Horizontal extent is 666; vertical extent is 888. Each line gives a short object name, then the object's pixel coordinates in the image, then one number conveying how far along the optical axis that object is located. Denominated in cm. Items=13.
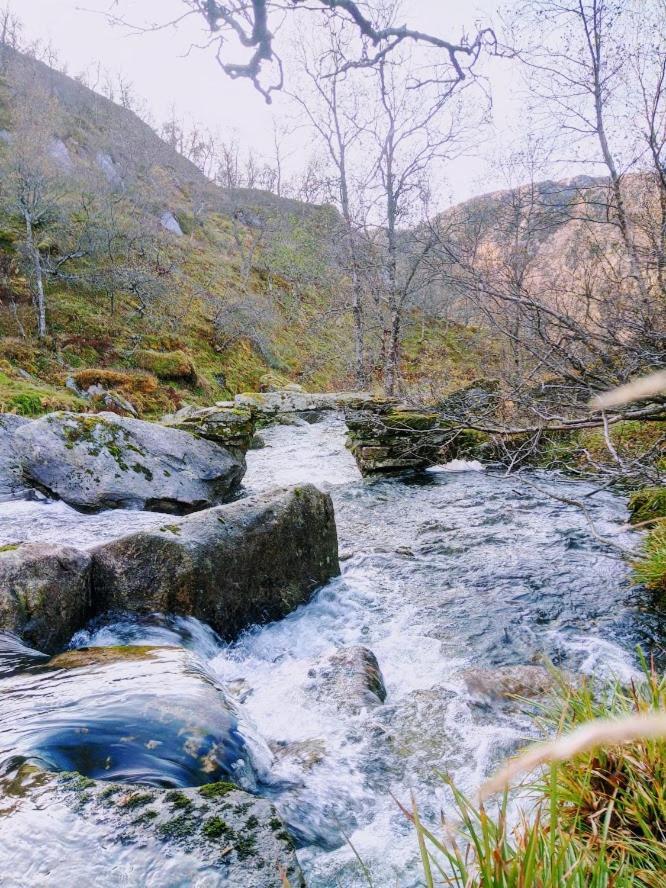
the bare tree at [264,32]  317
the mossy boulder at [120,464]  811
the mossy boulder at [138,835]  188
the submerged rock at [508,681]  396
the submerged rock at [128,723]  256
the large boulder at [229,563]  471
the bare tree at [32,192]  2009
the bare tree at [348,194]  1784
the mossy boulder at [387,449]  1072
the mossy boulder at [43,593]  405
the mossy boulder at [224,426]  1062
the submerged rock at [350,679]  397
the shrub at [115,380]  1578
